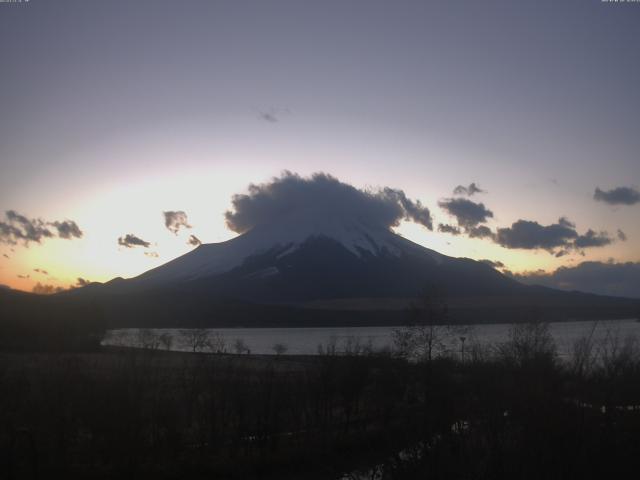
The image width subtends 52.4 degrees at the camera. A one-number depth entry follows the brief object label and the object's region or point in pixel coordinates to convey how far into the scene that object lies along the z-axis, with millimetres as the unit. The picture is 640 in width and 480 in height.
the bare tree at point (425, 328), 40000
